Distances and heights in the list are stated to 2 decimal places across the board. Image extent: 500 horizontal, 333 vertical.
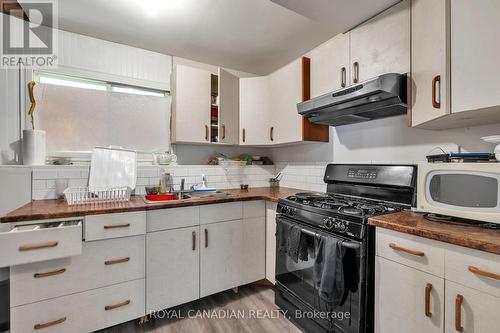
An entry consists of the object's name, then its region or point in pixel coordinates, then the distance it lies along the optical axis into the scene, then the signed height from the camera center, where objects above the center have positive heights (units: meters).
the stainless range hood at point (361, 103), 1.37 +0.44
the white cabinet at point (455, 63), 1.01 +0.50
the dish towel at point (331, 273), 1.28 -0.60
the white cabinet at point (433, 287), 0.85 -0.52
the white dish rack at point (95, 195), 1.64 -0.23
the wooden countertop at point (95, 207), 1.37 -0.29
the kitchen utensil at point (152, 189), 2.18 -0.23
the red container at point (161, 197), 2.01 -0.28
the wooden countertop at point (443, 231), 0.86 -0.28
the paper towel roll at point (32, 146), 1.77 +0.14
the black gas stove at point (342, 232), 1.24 -0.42
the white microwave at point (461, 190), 1.00 -0.12
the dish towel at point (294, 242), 1.60 -0.54
